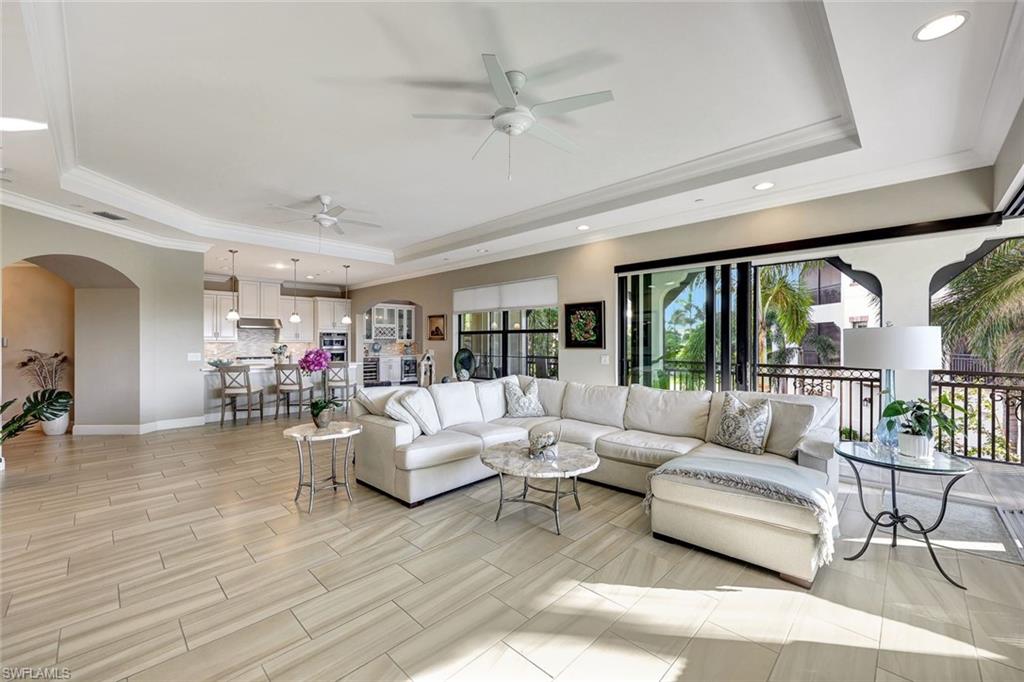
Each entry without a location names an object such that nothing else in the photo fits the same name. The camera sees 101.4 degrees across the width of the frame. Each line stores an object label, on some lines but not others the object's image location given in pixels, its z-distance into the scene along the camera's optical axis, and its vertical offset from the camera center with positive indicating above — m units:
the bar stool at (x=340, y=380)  7.64 -0.73
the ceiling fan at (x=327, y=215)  4.53 +1.38
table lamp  2.57 -0.07
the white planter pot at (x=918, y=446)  2.54 -0.66
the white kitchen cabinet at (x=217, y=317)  8.70 +0.50
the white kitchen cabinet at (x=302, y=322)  9.73 +0.46
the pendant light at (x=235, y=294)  8.96 +0.99
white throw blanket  2.31 -0.87
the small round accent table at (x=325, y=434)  3.38 -0.77
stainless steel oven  10.35 -0.10
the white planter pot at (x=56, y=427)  5.85 -1.21
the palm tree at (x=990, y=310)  4.02 +0.28
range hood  9.14 +0.38
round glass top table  2.35 -0.74
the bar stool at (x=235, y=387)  6.55 -0.74
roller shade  6.29 +0.71
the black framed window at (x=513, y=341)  6.50 -0.03
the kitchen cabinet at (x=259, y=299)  9.02 +0.91
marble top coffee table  2.87 -0.90
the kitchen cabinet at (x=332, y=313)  10.20 +0.66
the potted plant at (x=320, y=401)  3.56 -0.53
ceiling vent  4.78 +1.46
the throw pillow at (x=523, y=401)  4.80 -0.72
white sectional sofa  2.48 -0.91
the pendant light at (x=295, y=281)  7.92 +1.39
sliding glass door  4.60 +0.13
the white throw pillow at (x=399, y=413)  3.70 -0.65
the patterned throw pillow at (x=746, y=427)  3.35 -0.72
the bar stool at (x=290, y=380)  7.15 -0.69
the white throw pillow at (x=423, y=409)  3.76 -0.64
